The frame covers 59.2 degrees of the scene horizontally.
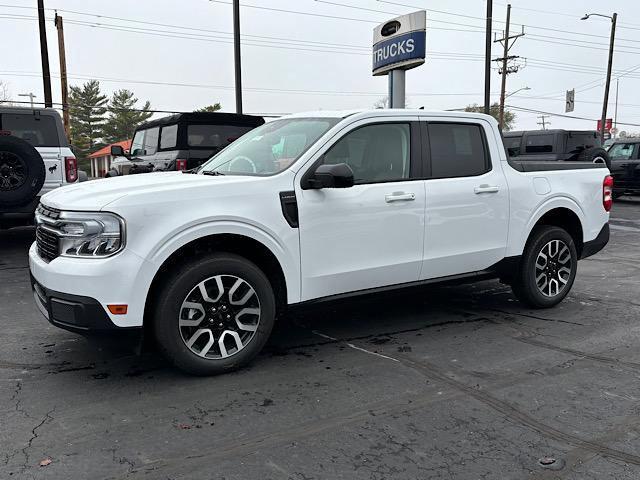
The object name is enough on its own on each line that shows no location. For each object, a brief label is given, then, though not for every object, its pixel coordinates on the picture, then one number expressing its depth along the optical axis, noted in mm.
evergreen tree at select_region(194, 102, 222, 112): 60712
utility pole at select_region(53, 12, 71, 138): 22719
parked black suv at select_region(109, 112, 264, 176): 9961
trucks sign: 13797
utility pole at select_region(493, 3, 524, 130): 39125
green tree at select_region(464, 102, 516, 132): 84812
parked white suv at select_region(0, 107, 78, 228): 7363
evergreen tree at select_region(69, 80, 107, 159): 73688
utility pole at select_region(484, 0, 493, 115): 23328
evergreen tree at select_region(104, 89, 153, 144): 73688
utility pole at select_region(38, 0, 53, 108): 19469
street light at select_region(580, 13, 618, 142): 33906
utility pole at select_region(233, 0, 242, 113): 18422
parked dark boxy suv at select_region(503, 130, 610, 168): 14789
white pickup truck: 3449
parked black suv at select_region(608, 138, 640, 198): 16797
